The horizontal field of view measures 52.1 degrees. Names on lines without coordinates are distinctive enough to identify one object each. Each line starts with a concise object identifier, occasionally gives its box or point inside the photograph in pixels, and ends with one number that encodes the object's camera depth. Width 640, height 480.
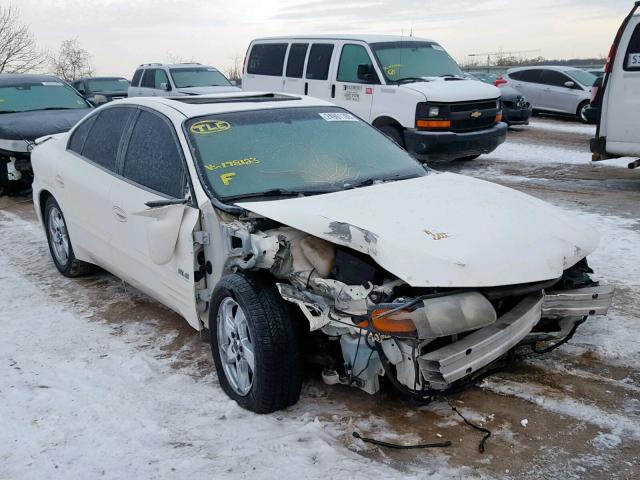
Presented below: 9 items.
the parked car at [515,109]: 14.61
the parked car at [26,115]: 9.30
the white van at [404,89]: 9.80
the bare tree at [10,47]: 35.03
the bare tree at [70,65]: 41.78
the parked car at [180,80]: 14.61
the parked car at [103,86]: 19.84
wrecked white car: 3.10
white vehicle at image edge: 8.30
